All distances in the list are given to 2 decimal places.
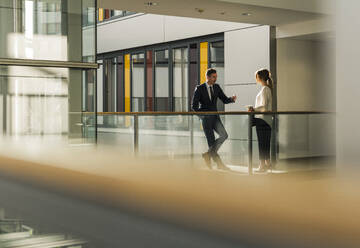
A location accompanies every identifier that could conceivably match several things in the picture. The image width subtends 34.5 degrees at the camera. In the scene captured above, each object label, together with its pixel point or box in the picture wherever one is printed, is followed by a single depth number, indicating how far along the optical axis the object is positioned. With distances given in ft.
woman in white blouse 26.84
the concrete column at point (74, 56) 18.53
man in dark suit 29.84
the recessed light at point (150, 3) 34.22
